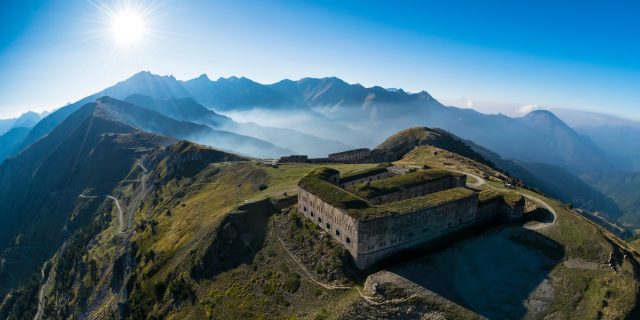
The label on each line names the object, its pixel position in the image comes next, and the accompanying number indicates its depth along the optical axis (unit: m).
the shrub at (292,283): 69.19
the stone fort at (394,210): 68.19
